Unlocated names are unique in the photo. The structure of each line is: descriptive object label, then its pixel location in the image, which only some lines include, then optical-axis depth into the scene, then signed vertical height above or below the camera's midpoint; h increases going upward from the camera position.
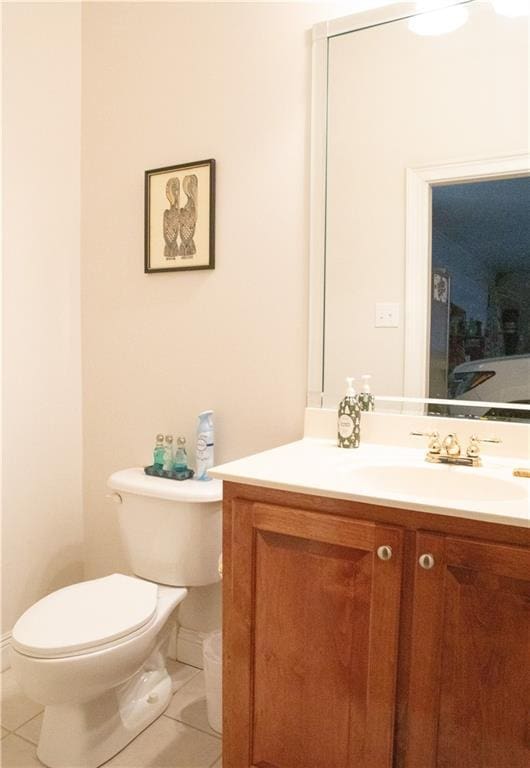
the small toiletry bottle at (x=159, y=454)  1.85 -0.35
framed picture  1.81 +0.47
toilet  1.33 -0.71
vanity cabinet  0.97 -0.56
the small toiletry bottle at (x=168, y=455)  1.83 -0.36
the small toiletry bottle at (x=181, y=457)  1.81 -0.36
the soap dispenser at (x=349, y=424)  1.52 -0.20
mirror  1.40 +0.40
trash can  1.58 -0.96
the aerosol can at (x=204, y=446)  1.76 -0.30
